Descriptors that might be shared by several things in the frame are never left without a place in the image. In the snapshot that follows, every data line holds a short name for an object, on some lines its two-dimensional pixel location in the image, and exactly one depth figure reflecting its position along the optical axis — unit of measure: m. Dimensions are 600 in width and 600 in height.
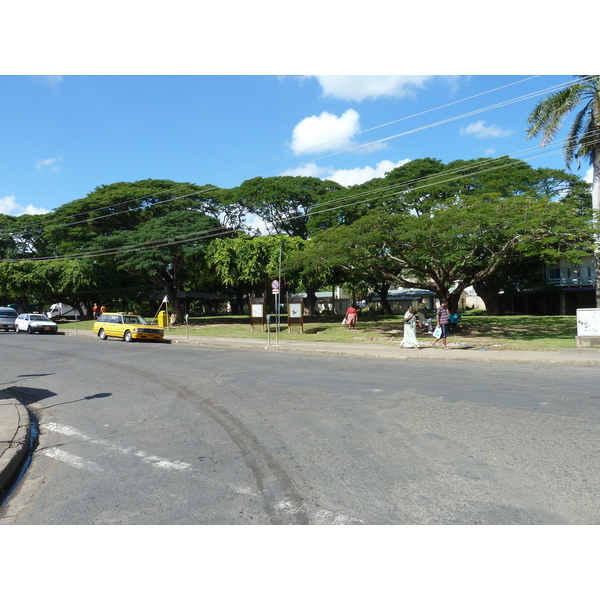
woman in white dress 18.67
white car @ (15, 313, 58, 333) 32.09
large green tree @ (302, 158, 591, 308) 19.50
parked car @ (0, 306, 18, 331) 34.28
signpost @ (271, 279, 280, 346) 21.04
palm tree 22.34
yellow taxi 25.72
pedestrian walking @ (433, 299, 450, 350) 18.14
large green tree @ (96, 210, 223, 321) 33.31
